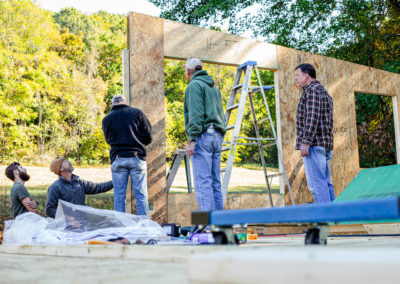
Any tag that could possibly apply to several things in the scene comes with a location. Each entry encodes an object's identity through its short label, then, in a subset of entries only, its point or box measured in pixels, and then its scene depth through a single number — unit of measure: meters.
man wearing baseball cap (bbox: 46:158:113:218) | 3.98
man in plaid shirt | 4.03
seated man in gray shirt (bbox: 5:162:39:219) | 3.94
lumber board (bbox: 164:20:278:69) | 5.25
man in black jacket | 4.19
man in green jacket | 3.68
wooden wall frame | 4.94
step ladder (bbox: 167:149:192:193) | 4.96
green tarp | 4.33
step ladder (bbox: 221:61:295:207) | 4.87
